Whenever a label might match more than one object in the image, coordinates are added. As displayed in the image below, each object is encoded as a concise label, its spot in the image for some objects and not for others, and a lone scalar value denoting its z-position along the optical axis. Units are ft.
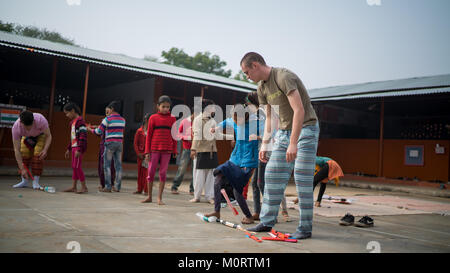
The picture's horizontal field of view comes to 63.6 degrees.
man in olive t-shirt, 11.03
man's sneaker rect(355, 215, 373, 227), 14.01
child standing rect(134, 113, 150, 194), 22.48
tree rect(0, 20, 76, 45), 125.84
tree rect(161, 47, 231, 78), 134.62
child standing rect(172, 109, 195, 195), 22.61
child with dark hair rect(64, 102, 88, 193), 19.84
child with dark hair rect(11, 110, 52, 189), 19.92
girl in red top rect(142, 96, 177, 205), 17.72
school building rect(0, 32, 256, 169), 31.94
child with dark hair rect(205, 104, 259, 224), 13.57
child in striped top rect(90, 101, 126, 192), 21.63
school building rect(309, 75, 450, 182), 41.04
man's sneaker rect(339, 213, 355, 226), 14.10
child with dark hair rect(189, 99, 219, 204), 20.51
